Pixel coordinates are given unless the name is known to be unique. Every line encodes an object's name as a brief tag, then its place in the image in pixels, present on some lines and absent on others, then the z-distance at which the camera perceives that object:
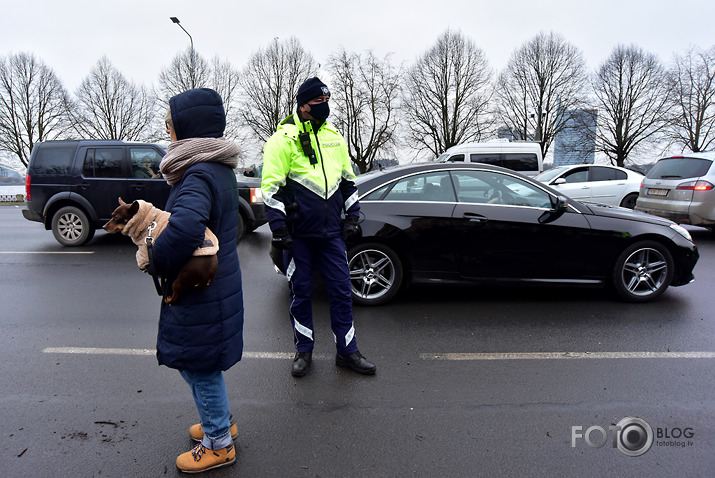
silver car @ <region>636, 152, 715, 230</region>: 8.81
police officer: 3.21
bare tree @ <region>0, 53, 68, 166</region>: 36.44
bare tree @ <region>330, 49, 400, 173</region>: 39.69
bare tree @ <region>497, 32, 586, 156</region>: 39.69
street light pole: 21.77
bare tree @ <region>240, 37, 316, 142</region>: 37.38
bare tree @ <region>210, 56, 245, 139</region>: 37.00
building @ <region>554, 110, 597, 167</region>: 41.19
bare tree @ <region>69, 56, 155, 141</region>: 38.50
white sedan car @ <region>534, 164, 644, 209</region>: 12.40
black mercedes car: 4.88
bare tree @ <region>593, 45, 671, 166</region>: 39.41
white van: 15.88
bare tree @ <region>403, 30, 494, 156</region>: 40.31
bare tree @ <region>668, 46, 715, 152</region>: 37.72
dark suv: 8.63
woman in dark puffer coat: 2.00
